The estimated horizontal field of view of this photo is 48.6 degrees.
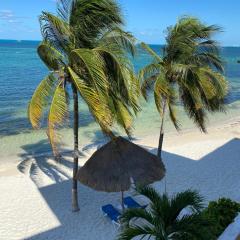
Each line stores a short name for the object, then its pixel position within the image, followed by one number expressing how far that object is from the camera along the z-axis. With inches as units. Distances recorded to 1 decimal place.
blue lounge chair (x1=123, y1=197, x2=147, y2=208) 336.4
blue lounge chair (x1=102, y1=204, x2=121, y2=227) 309.6
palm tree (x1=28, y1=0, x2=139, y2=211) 264.3
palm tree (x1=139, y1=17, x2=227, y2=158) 341.7
